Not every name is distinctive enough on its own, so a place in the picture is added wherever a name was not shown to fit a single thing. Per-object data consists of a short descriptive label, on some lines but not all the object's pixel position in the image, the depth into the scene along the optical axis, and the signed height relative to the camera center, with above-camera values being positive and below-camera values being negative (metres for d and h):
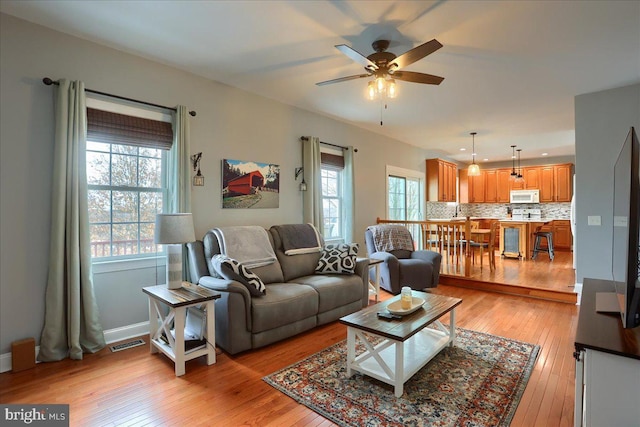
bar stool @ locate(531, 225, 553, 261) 7.13 -0.64
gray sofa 2.71 -0.82
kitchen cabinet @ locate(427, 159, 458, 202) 7.68 +0.75
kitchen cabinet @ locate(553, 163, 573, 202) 8.36 +0.76
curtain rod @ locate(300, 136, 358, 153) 4.61 +1.06
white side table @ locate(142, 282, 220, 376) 2.42 -0.89
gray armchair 4.48 -0.85
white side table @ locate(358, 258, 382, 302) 4.31 -0.96
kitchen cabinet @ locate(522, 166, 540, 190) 8.81 +0.93
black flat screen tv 1.21 -0.07
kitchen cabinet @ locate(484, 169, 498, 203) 9.47 +0.75
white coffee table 2.12 -1.00
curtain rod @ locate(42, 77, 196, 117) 2.57 +1.06
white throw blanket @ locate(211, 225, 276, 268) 3.28 -0.35
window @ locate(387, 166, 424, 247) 6.55 +0.34
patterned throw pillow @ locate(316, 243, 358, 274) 3.79 -0.58
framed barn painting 3.76 +0.34
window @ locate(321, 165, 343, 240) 5.20 +0.16
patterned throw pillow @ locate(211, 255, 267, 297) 2.85 -0.56
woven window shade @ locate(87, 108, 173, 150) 2.82 +0.77
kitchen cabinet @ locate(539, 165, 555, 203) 8.57 +0.75
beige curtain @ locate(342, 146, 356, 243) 5.26 +0.30
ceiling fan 2.46 +1.19
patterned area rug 1.93 -1.22
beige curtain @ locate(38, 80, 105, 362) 2.58 -0.29
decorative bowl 2.43 -0.76
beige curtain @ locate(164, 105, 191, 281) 3.25 +0.41
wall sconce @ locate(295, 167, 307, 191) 4.56 +0.41
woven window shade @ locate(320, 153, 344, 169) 4.93 +0.81
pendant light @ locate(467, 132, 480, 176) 6.28 +0.84
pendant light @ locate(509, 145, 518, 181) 7.64 +1.46
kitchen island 7.00 -0.62
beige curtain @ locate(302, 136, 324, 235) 4.59 +0.42
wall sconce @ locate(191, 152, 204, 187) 3.45 +0.46
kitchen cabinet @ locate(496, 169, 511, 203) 9.26 +0.75
